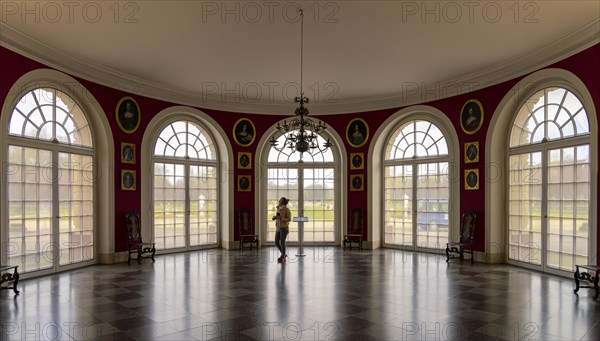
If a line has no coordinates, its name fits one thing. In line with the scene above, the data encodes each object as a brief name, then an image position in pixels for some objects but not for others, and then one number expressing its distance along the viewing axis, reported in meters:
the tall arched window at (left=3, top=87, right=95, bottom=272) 7.40
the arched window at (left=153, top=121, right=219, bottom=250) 10.67
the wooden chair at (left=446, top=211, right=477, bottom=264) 9.50
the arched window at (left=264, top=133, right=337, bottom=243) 12.30
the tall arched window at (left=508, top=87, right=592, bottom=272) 7.52
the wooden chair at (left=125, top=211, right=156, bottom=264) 9.41
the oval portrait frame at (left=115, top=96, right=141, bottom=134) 9.41
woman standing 9.75
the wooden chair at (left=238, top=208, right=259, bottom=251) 11.56
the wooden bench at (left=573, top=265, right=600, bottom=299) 6.32
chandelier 6.88
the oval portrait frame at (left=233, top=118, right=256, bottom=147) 11.72
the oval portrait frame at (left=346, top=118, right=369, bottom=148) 11.79
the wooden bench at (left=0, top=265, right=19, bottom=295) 6.39
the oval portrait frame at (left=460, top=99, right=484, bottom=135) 9.50
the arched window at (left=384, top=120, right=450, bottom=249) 10.63
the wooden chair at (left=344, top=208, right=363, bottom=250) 11.68
